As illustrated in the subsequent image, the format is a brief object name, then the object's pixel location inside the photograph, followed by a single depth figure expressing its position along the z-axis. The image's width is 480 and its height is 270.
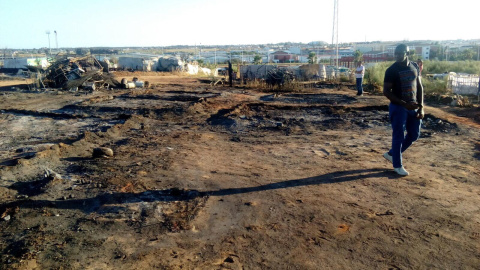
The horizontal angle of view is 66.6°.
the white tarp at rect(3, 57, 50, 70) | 37.38
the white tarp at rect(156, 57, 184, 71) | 34.00
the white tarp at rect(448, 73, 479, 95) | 15.65
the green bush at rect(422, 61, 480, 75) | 26.98
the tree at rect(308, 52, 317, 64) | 55.41
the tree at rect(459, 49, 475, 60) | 47.97
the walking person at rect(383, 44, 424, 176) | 5.04
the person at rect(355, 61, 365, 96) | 15.24
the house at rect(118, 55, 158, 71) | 36.38
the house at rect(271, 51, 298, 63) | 76.25
